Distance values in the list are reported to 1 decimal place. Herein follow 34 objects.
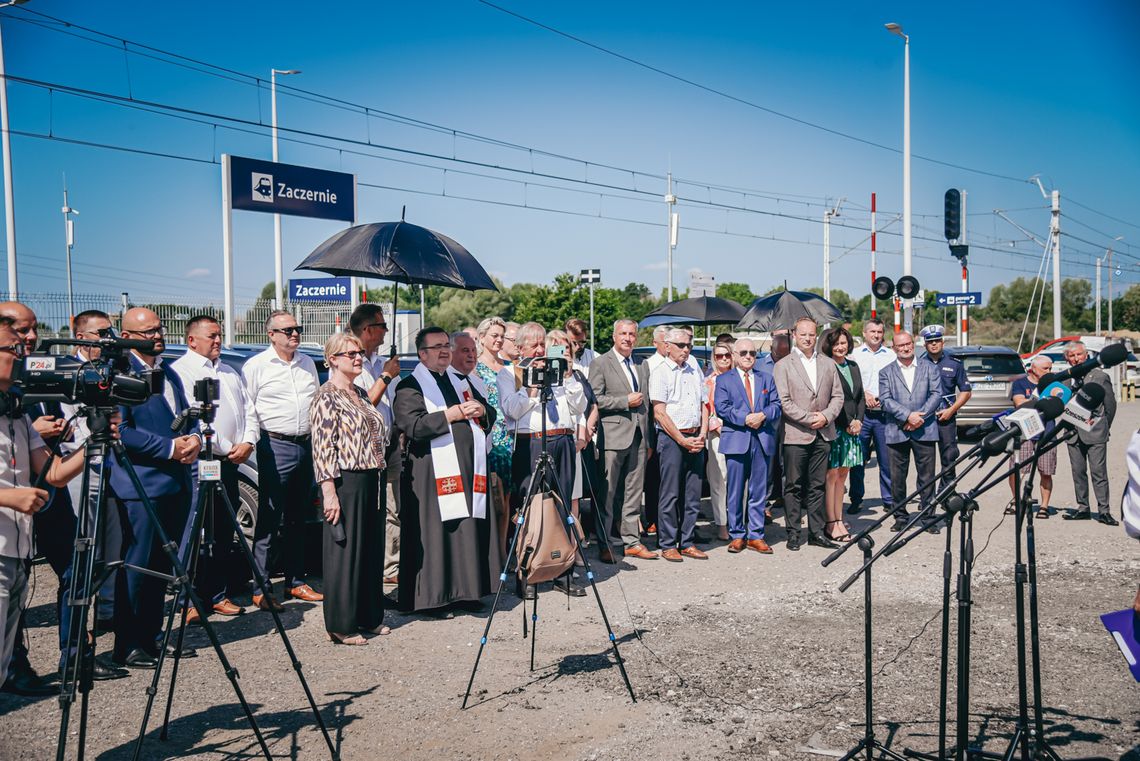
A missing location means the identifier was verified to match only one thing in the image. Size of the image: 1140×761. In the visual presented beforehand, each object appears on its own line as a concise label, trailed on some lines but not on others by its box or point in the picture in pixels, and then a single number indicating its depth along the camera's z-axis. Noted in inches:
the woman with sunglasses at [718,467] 356.2
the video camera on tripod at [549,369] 219.3
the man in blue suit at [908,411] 373.4
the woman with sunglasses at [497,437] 277.7
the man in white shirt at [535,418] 282.7
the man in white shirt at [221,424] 251.4
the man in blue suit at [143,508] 211.2
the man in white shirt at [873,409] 392.8
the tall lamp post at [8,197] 770.2
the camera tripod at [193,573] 150.7
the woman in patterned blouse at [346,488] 232.5
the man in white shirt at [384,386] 275.7
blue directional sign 864.3
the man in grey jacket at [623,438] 329.7
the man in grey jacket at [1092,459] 384.2
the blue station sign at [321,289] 818.2
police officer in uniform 386.3
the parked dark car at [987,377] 677.9
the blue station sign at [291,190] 452.4
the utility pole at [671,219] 1341.0
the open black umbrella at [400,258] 284.8
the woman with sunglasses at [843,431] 356.5
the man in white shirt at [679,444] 327.9
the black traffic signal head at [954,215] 896.9
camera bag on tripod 212.2
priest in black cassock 252.4
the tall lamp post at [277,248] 957.2
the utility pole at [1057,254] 1509.6
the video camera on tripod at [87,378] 140.9
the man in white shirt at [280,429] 264.2
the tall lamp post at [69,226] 1631.4
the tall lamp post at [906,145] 907.4
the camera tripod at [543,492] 204.1
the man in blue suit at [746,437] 338.6
